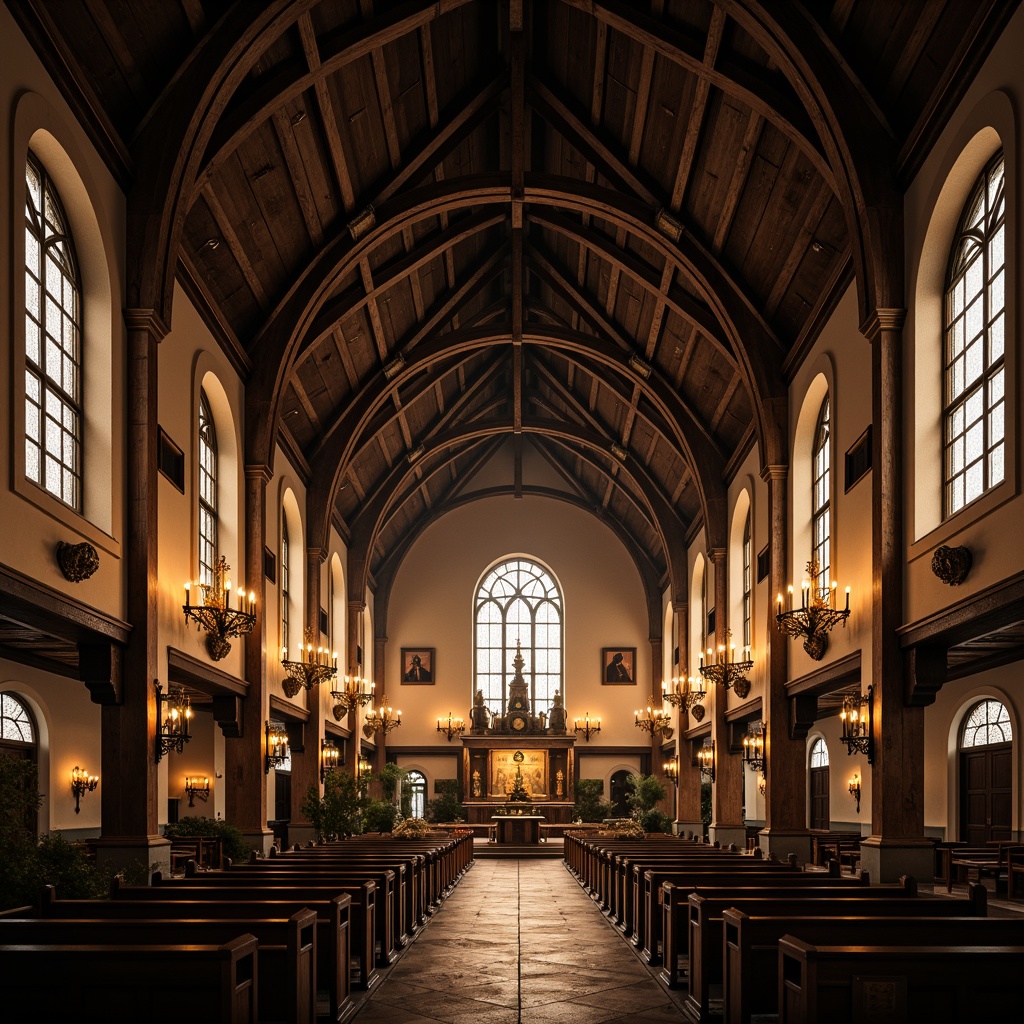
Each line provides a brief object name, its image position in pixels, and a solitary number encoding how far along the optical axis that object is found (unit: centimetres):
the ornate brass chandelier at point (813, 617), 1734
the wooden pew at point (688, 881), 1143
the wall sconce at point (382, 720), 3756
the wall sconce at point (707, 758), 2867
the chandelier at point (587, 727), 4084
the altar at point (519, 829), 3369
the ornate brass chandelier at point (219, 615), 1694
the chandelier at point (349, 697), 2984
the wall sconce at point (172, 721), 1479
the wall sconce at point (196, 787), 2848
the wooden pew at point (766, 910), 885
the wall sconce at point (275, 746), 2161
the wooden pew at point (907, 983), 664
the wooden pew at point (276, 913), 864
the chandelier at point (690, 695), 3005
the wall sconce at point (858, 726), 1527
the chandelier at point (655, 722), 3681
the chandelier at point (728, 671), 2431
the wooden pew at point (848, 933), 770
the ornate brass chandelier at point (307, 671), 2373
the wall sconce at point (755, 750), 2387
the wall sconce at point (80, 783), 2272
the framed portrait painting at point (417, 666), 4156
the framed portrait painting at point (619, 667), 4150
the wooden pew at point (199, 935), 764
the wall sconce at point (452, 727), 4072
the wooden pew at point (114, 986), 686
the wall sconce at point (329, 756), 2819
